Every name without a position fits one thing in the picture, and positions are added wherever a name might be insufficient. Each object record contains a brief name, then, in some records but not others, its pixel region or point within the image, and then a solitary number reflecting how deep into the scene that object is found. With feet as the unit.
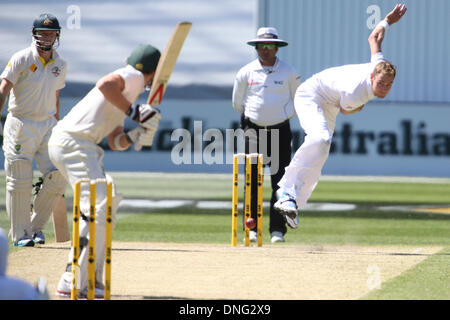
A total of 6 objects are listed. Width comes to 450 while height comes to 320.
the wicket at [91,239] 40.50
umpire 66.03
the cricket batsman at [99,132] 41.96
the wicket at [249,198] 61.21
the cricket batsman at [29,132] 59.16
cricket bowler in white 52.72
